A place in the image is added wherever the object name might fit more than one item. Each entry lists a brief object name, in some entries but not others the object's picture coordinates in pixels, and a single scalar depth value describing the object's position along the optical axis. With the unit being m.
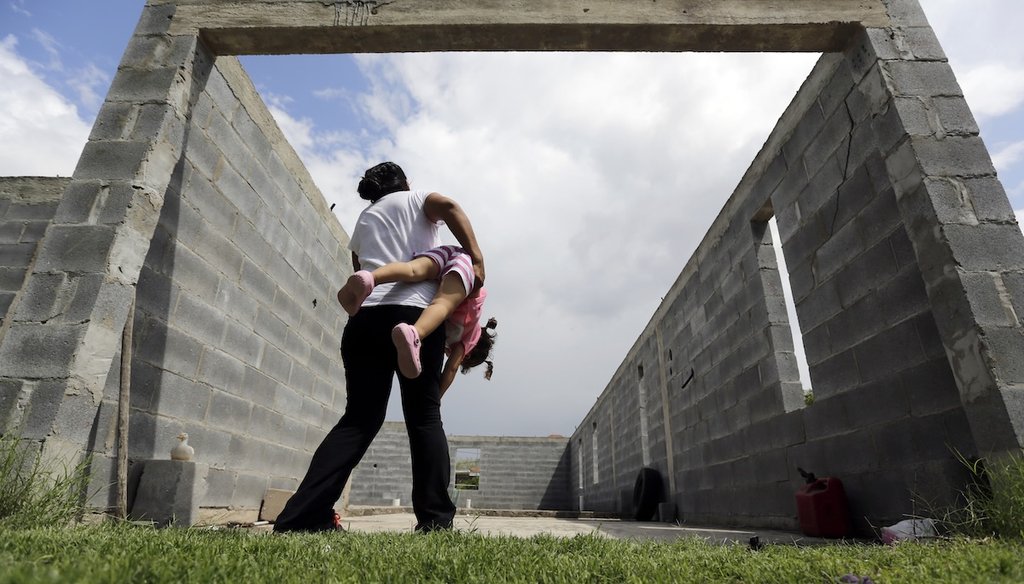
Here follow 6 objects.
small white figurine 2.95
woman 2.16
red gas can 3.12
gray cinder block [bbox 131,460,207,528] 2.71
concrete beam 3.20
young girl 2.11
